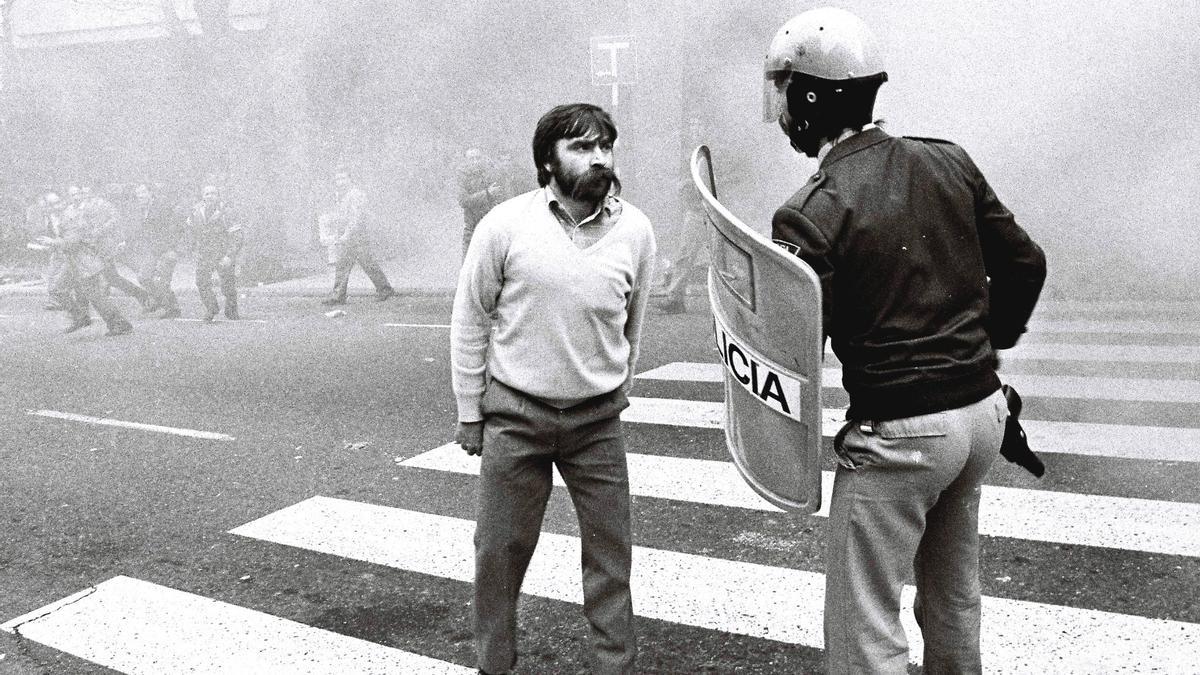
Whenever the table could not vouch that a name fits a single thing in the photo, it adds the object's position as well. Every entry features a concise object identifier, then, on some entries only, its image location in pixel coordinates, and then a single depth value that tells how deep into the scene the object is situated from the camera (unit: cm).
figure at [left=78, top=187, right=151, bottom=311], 1047
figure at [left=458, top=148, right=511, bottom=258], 1061
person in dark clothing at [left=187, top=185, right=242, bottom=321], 1093
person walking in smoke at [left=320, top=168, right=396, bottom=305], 1190
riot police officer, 184
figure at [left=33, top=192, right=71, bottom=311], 1051
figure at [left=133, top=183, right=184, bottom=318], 1165
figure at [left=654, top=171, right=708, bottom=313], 917
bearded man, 245
